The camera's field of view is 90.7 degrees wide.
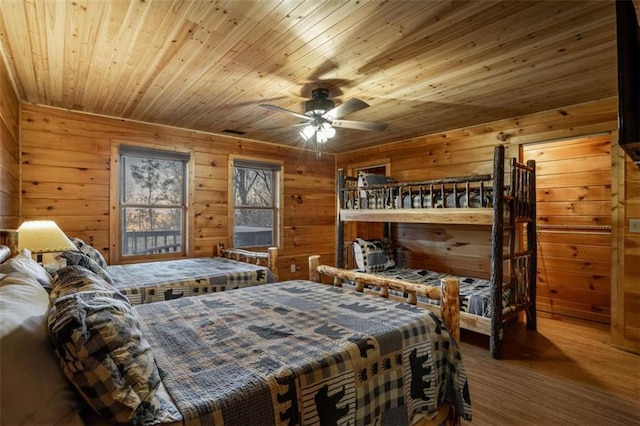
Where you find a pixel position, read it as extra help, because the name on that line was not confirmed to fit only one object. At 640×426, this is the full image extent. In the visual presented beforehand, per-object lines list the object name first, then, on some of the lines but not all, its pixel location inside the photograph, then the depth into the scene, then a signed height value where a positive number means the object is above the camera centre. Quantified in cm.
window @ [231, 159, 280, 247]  488 +16
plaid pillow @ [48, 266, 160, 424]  88 -42
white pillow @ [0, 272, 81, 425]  77 -42
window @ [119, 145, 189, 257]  394 +16
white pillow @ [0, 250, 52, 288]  137 -25
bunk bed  288 +0
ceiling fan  274 +86
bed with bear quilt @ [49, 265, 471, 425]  91 -59
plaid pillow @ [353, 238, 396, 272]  423 -57
